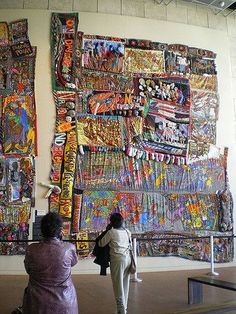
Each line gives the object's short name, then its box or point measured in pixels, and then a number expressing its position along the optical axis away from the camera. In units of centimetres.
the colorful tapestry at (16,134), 955
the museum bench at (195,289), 559
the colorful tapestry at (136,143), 998
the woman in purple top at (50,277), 253
